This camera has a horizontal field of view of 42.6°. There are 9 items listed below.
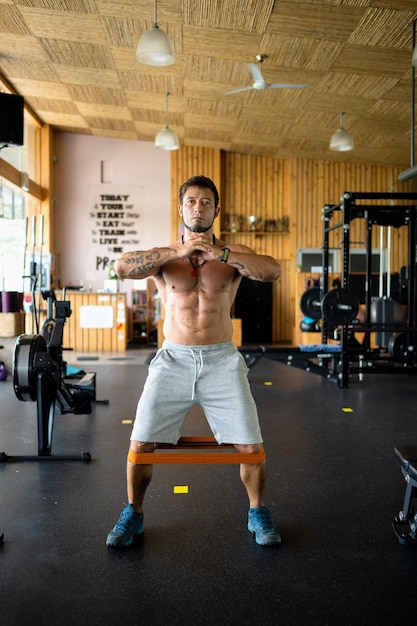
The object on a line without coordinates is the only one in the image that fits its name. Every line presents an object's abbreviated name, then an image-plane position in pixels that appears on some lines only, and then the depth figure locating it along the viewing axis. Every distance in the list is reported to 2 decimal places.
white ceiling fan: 5.40
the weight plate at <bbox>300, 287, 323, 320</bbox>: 6.60
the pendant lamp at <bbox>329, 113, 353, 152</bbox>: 7.27
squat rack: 5.54
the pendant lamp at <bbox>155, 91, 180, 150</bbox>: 7.59
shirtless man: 1.96
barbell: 5.44
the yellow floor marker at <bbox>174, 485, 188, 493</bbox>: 2.59
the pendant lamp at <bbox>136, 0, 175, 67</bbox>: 4.55
